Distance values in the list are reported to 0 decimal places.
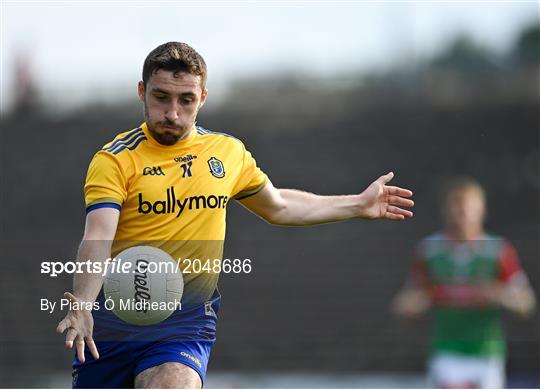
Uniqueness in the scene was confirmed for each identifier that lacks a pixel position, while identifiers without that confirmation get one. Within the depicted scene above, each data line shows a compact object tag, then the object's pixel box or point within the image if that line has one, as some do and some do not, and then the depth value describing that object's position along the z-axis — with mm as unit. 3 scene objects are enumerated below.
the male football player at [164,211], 11891
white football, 12422
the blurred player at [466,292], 22625
